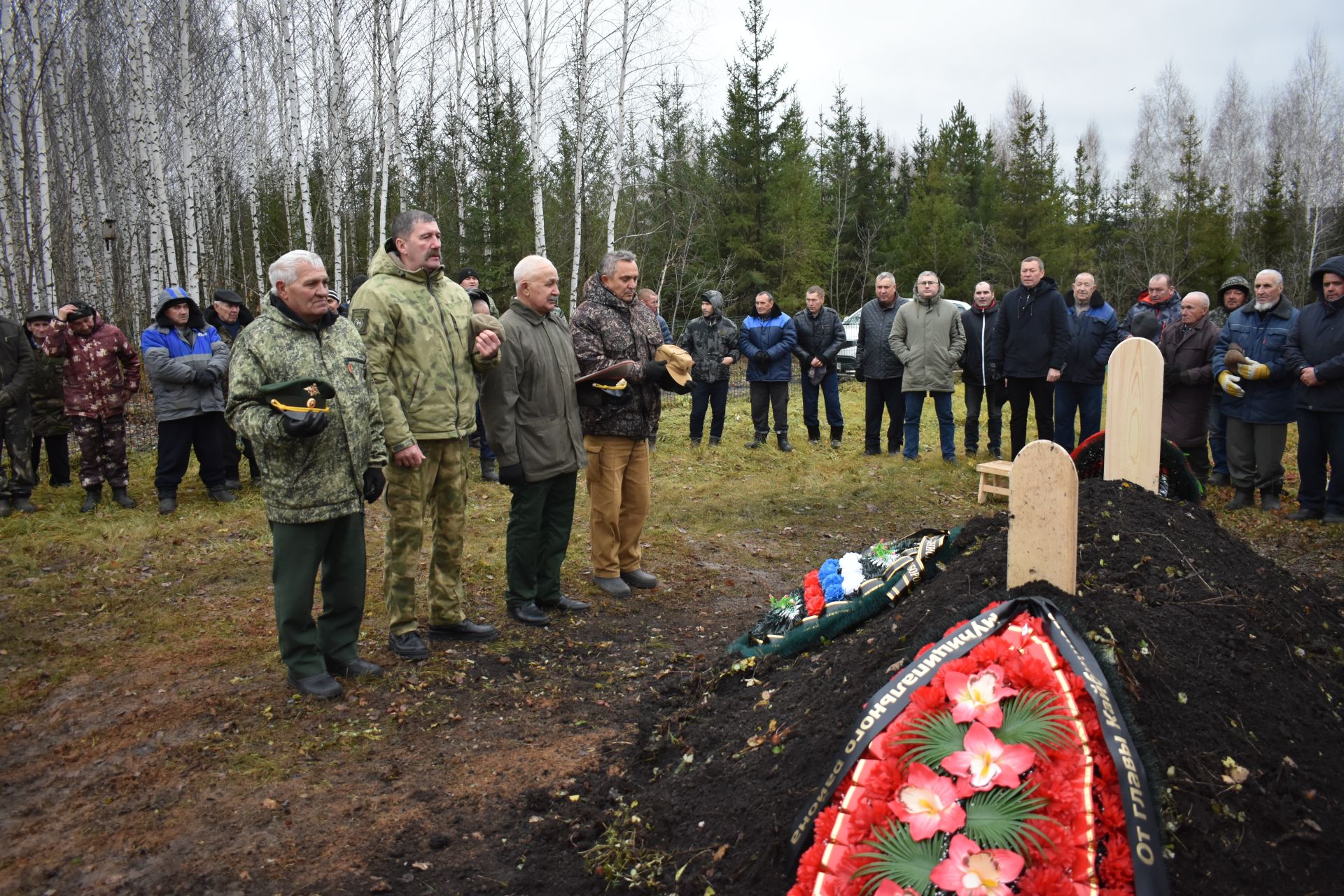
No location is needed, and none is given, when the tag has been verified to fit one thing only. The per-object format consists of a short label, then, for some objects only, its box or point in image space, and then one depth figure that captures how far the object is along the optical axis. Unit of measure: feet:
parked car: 68.85
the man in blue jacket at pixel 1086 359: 31.91
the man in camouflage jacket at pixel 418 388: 15.75
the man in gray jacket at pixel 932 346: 34.37
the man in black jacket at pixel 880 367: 36.01
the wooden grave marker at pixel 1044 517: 10.25
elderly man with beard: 27.04
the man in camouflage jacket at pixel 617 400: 19.57
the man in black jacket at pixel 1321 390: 24.64
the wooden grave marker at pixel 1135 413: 13.39
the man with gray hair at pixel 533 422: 17.71
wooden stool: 29.20
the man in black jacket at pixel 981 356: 34.42
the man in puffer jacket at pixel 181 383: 28.14
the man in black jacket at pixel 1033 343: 31.96
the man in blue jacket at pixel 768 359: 38.70
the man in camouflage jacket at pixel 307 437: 13.75
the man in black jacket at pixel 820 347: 39.29
